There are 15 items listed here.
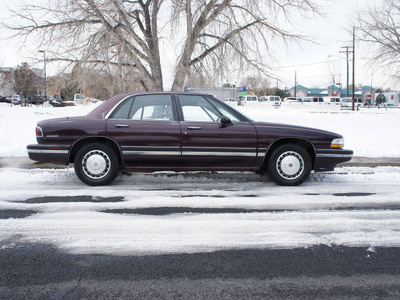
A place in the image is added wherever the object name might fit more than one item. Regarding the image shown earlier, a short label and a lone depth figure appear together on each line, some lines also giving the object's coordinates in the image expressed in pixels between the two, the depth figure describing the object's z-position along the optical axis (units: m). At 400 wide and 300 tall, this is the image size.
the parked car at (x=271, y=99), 45.92
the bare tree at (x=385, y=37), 22.22
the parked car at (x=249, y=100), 46.66
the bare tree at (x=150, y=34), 12.44
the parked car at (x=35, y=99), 50.37
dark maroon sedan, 5.18
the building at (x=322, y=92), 95.30
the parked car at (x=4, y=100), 59.35
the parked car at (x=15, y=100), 51.55
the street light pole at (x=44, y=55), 12.80
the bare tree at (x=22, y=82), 41.81
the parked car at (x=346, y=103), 45.28
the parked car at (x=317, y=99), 52.87
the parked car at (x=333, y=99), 52.00
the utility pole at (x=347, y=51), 44.89
